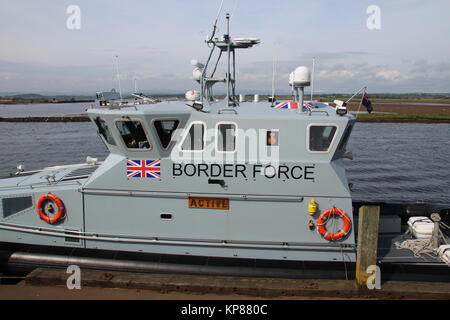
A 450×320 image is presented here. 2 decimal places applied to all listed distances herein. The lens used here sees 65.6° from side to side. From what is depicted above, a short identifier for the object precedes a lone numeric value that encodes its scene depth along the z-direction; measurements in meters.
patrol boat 5.69
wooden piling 5.27
